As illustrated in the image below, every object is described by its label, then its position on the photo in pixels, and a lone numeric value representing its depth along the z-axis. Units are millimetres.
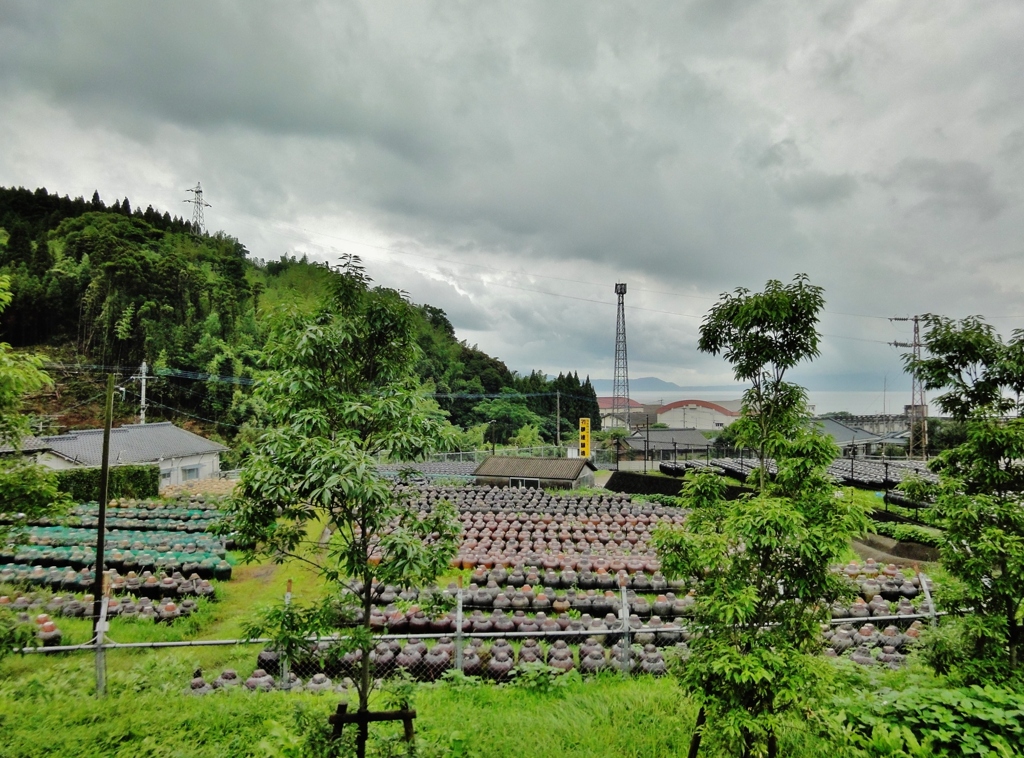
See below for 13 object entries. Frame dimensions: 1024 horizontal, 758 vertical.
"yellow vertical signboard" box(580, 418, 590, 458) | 31500
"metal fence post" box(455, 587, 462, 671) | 7688
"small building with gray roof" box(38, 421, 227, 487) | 25500
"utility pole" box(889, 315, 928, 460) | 35272
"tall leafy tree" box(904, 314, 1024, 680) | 5242
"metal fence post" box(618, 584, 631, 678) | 7977
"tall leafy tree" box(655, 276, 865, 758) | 4301
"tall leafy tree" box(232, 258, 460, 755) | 4328
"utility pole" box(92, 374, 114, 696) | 10289
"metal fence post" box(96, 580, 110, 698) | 7090
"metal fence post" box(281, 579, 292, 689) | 7596
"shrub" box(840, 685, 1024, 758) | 4488
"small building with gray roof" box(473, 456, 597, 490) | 29016
